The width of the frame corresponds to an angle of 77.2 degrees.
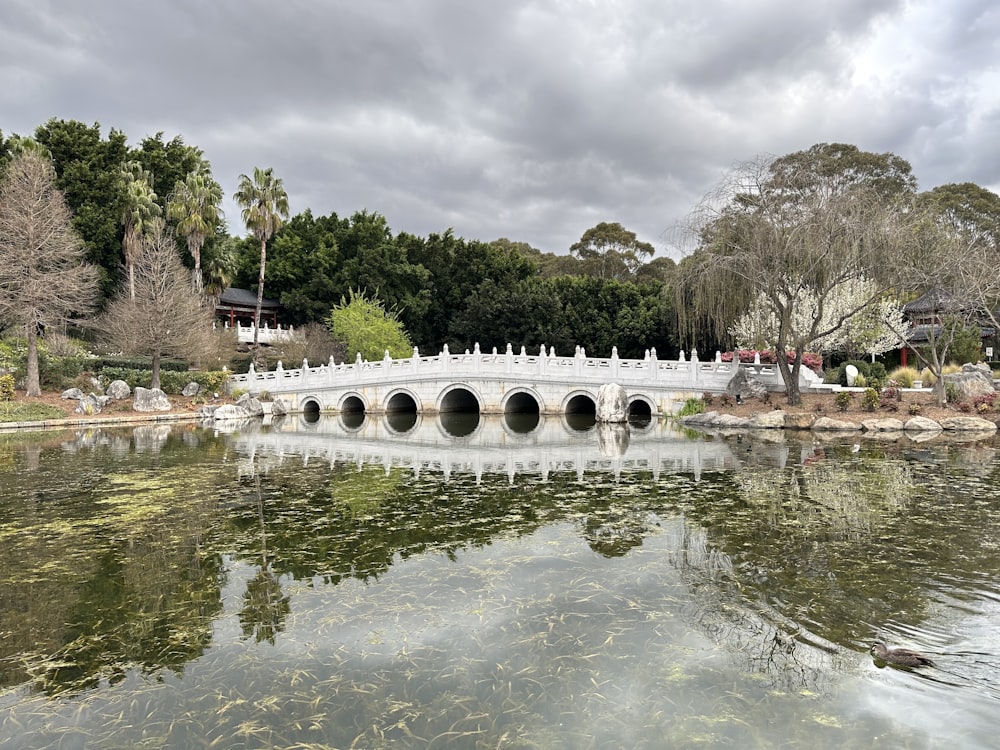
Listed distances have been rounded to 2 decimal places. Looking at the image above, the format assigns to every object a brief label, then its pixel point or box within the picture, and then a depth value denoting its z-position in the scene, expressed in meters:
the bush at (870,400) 19.95
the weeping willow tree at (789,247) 18.27
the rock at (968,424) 18.05
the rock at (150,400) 26.78
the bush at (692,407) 23.14
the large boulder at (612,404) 23.77
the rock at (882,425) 18.42
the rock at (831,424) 18.67
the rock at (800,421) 19.47
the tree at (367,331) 33.41
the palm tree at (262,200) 35.44
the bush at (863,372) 24.28
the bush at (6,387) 23.92
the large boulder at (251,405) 28.02
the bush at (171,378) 27.68
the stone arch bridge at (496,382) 24.67
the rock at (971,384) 20.55
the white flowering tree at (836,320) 23.44
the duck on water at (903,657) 4.23
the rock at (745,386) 22.68
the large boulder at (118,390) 27.14
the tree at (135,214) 31.44
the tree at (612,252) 54.28
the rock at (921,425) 18.25
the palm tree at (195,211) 33.19
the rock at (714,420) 20.34
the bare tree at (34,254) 23.61
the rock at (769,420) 19.97
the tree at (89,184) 30.95
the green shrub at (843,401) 20.22
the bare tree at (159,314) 27.25
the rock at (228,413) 26.00
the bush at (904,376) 23.00
